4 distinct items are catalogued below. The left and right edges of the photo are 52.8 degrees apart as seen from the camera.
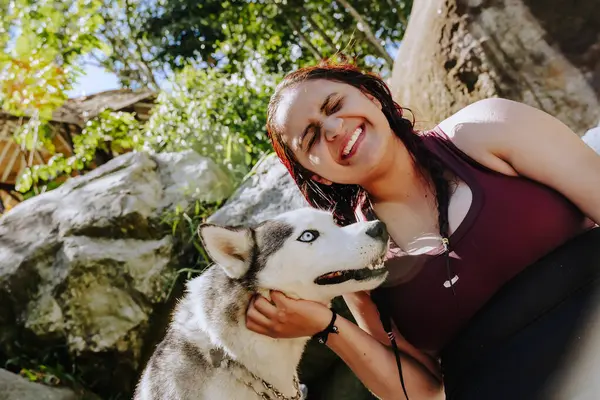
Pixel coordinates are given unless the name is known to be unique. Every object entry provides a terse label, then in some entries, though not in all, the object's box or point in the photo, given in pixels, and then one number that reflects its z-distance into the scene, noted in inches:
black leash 32.7
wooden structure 172.0
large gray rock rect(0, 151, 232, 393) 67.6
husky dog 32.6
